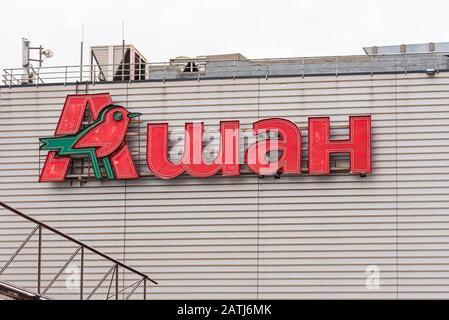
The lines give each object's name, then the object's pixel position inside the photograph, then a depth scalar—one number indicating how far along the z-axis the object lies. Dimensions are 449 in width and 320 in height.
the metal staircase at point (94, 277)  35.35
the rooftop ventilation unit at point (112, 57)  40.78
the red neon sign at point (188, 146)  34.88
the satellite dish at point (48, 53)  41.03
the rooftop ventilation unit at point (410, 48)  41.88
